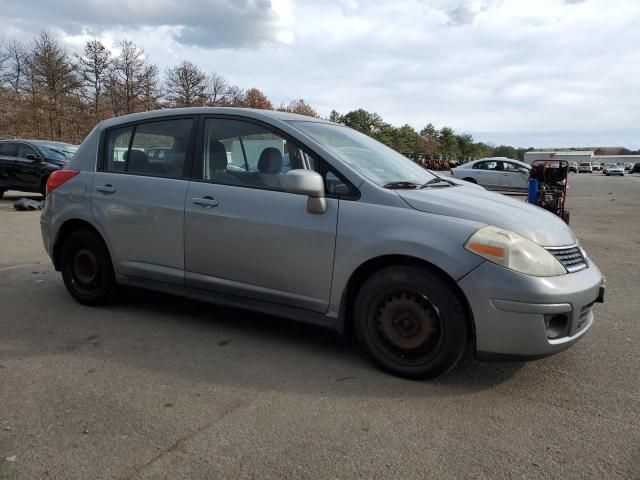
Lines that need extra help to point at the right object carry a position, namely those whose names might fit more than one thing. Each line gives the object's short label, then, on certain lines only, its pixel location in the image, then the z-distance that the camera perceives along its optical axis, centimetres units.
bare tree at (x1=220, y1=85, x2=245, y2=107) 5461
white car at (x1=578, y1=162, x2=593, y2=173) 8300
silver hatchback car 297
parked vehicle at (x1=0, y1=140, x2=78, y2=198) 1307
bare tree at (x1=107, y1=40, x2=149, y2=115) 4219
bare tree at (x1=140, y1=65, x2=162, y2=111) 4369
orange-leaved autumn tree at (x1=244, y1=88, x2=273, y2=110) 6532
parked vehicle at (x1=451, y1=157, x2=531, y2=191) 2000
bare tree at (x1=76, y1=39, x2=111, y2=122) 4038
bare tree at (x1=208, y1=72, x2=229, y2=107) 5322
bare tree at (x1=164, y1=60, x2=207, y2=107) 4862
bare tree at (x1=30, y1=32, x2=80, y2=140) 3653
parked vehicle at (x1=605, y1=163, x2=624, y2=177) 6712
